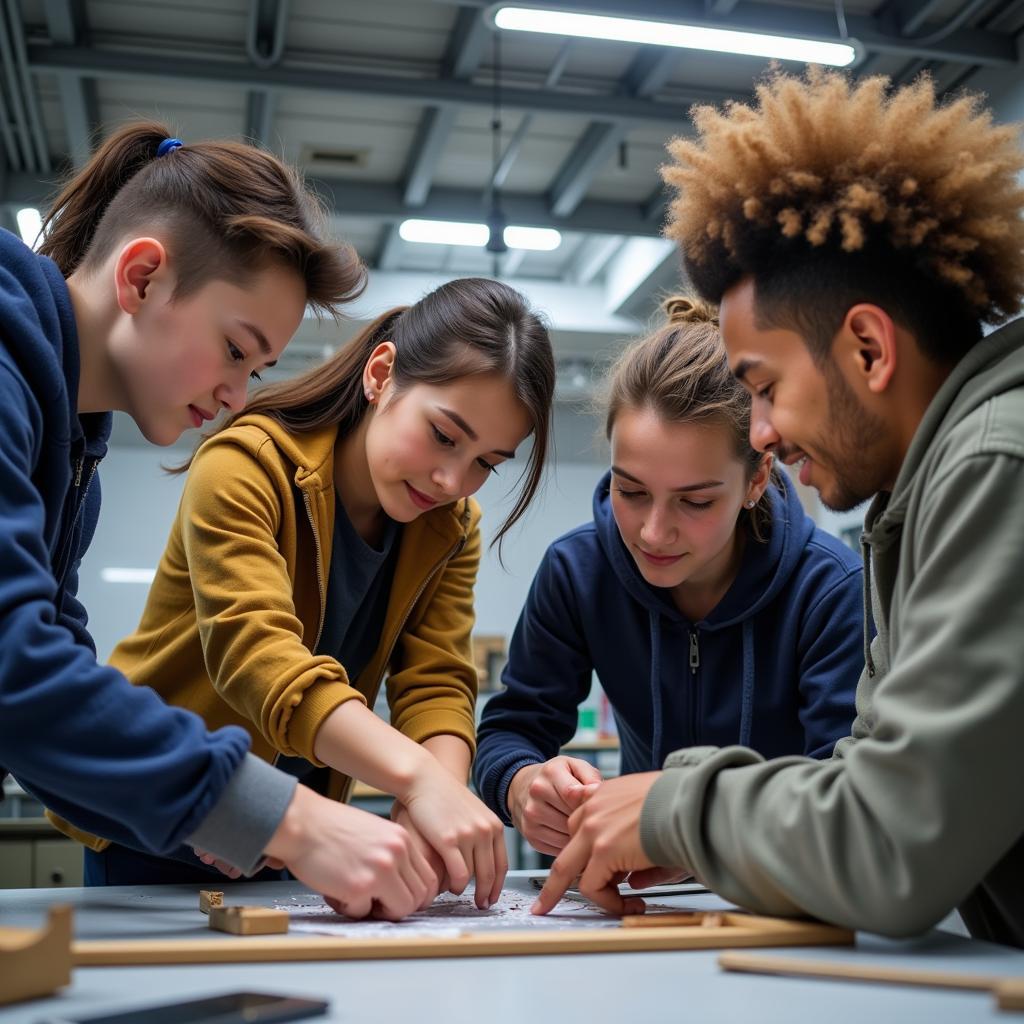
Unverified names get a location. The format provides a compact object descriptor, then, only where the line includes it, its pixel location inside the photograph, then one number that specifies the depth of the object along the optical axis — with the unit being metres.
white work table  0.72
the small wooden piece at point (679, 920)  1.00
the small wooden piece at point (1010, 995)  0.72
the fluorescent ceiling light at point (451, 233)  5.05
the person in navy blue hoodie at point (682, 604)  1.63
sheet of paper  1.03
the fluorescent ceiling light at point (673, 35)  3.21
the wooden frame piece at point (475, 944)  0.87
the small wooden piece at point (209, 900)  1.16
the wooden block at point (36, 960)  0.74
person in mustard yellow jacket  1.28
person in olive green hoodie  0.87
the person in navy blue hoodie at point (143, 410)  0.93
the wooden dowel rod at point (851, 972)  0.79
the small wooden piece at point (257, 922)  0.98
